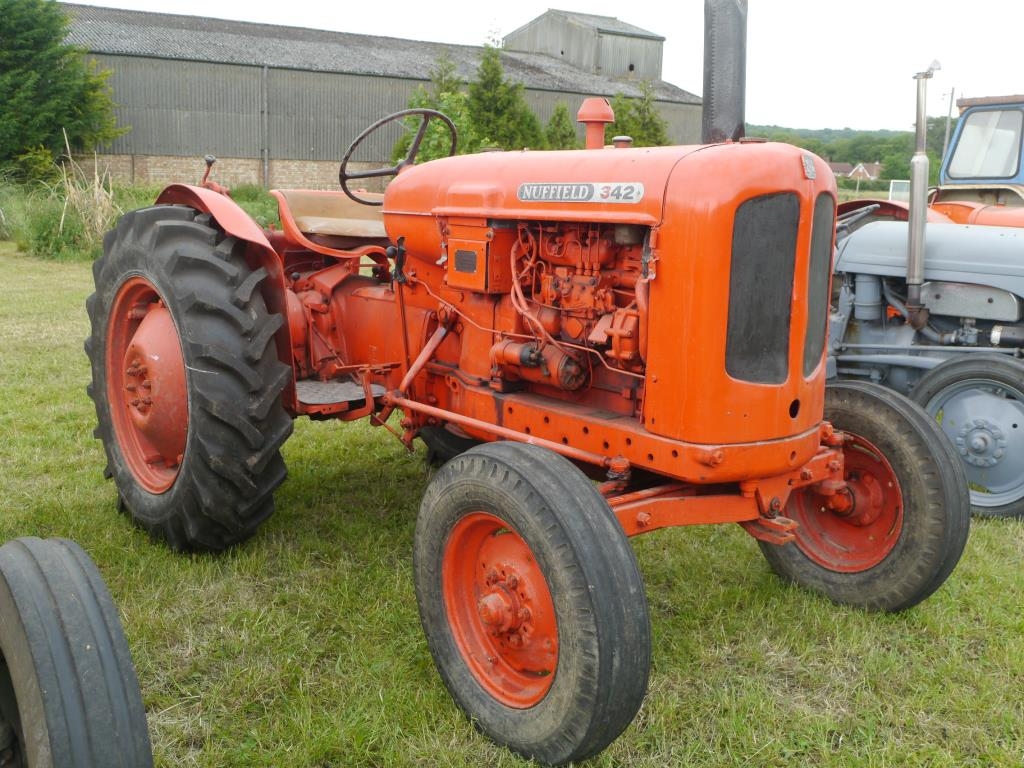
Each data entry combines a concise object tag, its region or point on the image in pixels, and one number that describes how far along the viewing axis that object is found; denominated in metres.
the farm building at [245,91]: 27.88
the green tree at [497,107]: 21.45
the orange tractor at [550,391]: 2.63
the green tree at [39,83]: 22.09
